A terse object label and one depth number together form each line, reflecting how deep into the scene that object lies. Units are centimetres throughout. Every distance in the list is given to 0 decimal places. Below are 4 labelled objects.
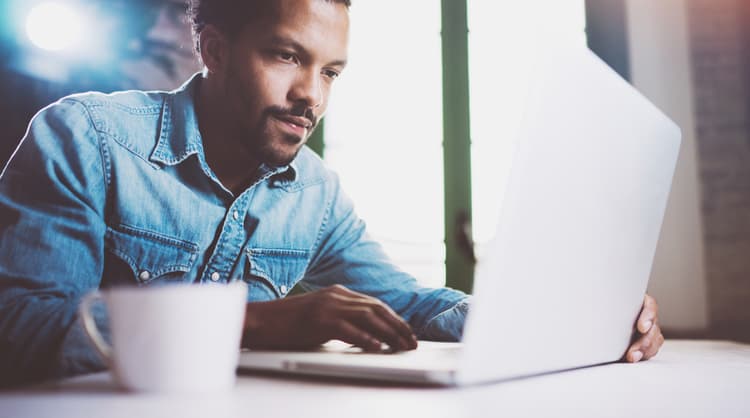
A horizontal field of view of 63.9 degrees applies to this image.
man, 68
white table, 39
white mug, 40
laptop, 41
